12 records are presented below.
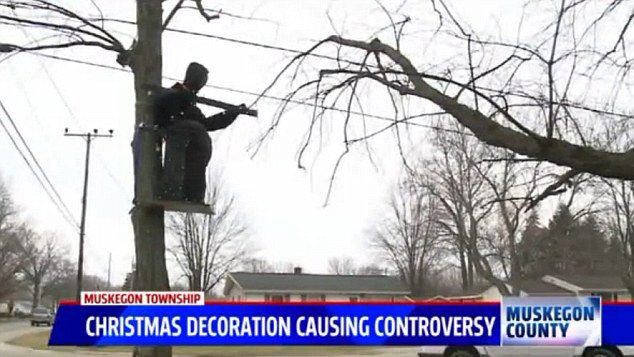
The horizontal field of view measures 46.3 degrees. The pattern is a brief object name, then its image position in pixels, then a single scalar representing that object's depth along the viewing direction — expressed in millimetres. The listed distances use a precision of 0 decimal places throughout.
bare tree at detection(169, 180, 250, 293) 47819
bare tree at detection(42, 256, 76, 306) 87850
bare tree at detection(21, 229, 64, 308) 87938
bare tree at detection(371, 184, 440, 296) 64688
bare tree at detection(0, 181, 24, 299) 74569
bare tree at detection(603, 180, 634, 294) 42312
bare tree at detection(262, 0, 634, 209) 6164
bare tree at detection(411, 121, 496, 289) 38241
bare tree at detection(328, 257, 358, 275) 96000
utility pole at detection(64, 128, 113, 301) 41219
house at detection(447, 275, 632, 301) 51406
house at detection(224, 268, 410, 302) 55969
